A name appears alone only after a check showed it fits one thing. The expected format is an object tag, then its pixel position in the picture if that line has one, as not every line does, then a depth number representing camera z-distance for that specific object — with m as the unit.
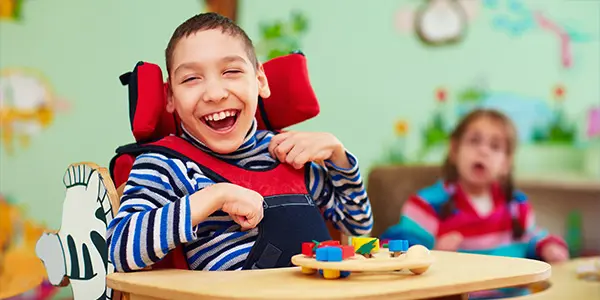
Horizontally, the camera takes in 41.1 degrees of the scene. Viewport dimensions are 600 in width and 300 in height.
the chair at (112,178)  1.19
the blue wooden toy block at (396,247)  1.07
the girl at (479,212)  2.47
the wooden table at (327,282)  0.90
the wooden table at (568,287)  1.76
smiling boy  1.08
